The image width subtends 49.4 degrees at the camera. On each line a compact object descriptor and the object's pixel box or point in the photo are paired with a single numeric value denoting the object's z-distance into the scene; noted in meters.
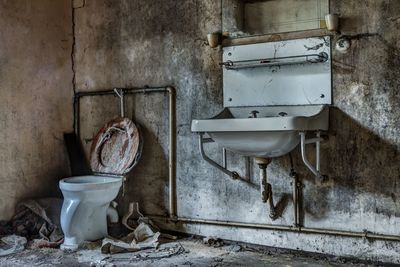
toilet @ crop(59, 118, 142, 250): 2.90
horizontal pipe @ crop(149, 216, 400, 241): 2.50
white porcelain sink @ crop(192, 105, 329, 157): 2.31
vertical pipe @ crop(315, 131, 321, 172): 2.56
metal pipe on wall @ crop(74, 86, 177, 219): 3.16
